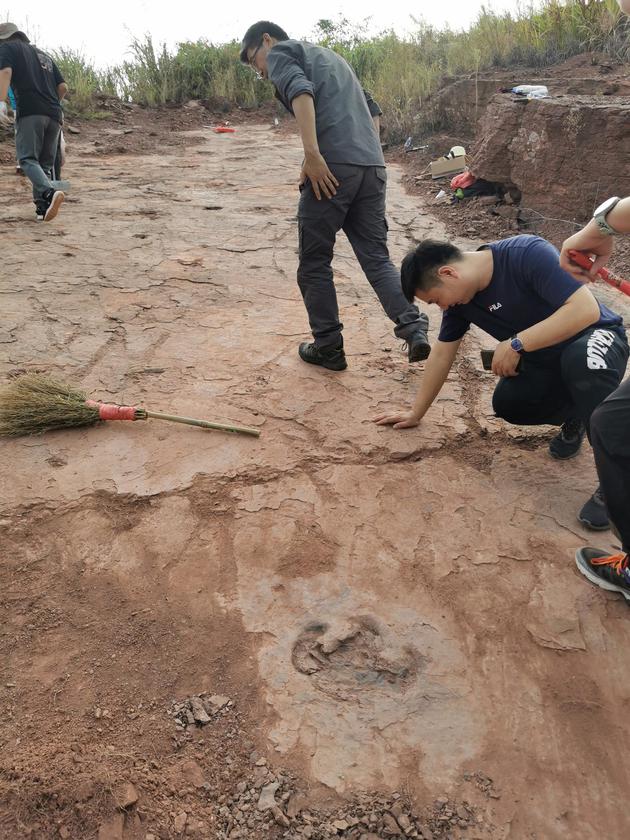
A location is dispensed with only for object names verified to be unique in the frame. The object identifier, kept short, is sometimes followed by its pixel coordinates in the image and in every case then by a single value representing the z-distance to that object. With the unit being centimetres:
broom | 256
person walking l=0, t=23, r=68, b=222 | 477
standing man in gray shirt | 275
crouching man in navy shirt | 212
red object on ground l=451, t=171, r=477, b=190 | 555
